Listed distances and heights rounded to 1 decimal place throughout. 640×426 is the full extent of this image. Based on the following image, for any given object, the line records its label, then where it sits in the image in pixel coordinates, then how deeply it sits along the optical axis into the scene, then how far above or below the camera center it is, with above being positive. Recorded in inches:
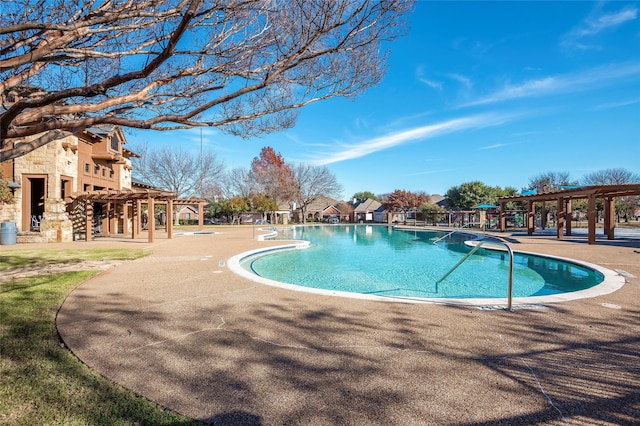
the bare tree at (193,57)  185.9 +115.2
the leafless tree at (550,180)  2089.4 +227.5
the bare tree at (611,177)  2050.4 +239.3
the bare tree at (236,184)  1934.1 +183.6
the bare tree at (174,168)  1508.4 +223.9
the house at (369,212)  2339.9 +18.2
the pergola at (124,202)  677.9 +31.2
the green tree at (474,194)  1694.1 +104.7
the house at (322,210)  2433.3 +34.8
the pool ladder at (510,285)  210.5 -45.6
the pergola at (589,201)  607.4 +30.3
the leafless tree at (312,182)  1987.0 +199.5
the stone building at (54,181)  650.2 +73.2
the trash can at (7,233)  597.0 -32.3
